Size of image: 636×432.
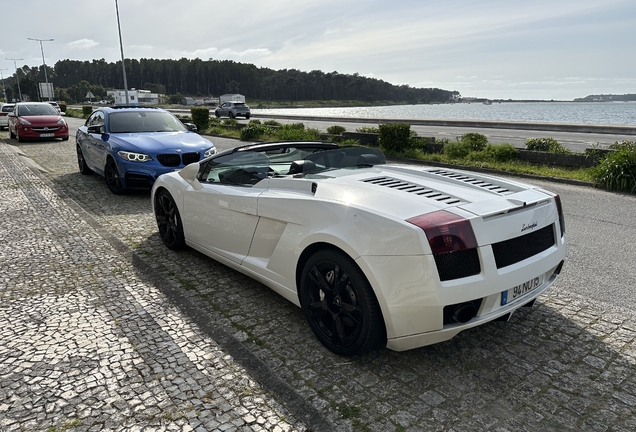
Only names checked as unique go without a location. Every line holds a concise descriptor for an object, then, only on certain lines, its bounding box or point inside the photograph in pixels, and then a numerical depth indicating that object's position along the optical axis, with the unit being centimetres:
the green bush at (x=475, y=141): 1341
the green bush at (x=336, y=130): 1872
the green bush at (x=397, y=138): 1469
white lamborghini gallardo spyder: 262
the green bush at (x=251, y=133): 2213
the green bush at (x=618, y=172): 884
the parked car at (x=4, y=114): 2668
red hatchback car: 1891
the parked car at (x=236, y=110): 4225
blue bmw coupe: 825
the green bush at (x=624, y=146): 978
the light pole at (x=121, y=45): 3190
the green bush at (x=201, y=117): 2691
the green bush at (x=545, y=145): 1226
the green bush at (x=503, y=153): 1220
